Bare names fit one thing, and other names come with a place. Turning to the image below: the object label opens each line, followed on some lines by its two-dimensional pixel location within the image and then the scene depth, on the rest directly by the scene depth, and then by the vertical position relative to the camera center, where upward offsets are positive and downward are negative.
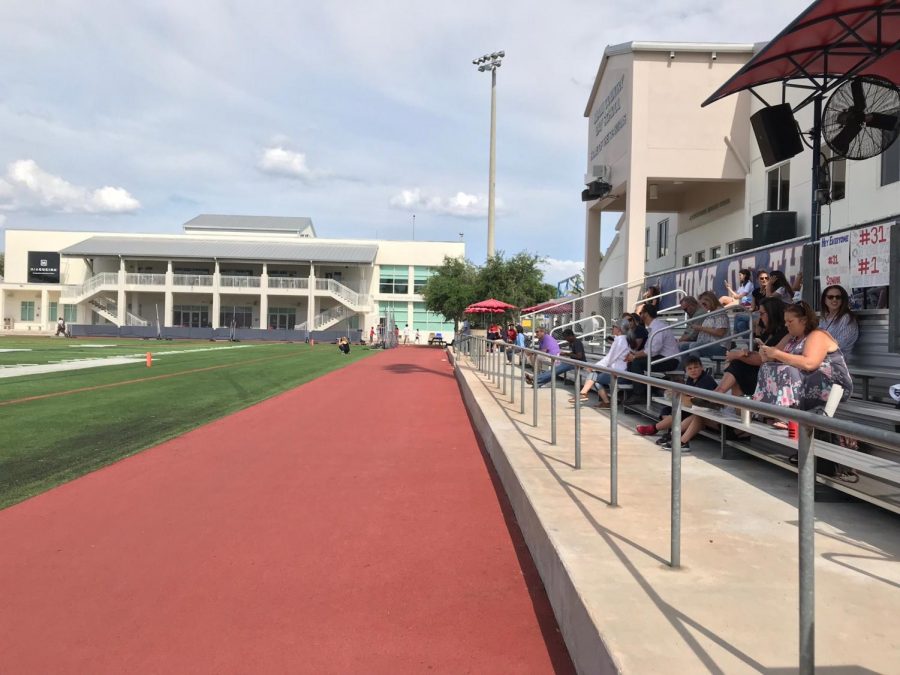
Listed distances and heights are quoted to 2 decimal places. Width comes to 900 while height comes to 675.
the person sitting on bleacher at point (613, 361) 10.62 -0.40
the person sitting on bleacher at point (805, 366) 5.43 -0.21
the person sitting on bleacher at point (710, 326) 9.74 +0.19
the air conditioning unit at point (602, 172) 22.66 +5.67
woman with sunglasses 6.85 +0.24
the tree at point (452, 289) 45.09 +3.08
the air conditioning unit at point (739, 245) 18.81 +2.75
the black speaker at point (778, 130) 8.11 +2.59
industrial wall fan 7.36 +2.55
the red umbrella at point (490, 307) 30.83 +1.22
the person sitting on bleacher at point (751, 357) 6.76 -0.19
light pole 44.23 +16.35
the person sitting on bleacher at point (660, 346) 9.57 -0.13
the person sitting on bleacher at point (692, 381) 7.67 -0.52
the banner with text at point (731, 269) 9.20 +1.19
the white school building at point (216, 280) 59.03 +4.31
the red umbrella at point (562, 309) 27.50 +1.11
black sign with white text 65.62 +5.50
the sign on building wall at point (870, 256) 6.43 +0.86
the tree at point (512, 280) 40.20 +3.31
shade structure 6.53 +3.22
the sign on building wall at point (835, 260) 7.03 +0.89
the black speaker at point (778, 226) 16.64 +2.88
